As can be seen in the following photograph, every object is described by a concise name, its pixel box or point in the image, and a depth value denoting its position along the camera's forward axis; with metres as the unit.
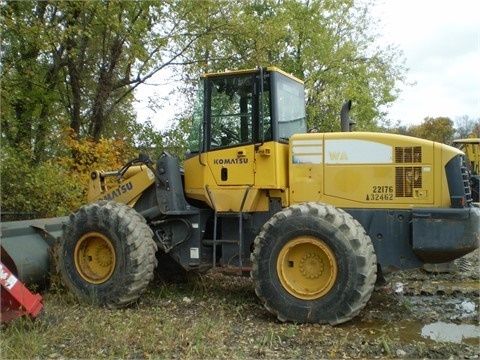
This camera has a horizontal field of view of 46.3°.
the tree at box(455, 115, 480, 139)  50.59
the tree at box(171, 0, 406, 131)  21.28
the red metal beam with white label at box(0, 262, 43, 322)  5.25
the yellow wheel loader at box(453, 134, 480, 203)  15.70
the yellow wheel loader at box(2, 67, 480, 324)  5.89
